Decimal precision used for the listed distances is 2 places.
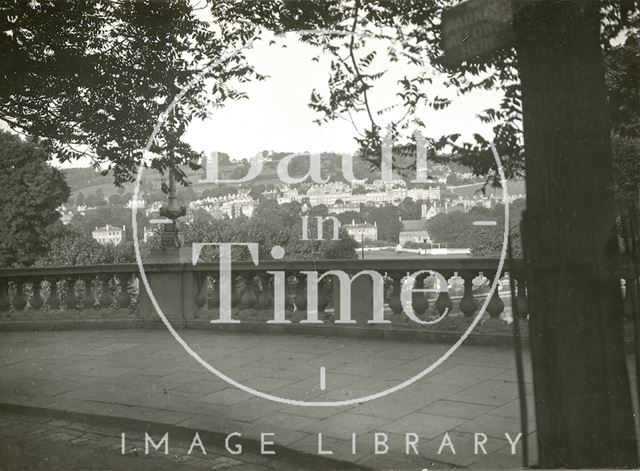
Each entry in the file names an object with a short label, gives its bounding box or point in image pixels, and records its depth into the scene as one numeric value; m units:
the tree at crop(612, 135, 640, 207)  3.73
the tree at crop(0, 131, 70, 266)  5.16
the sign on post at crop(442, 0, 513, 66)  3.60
